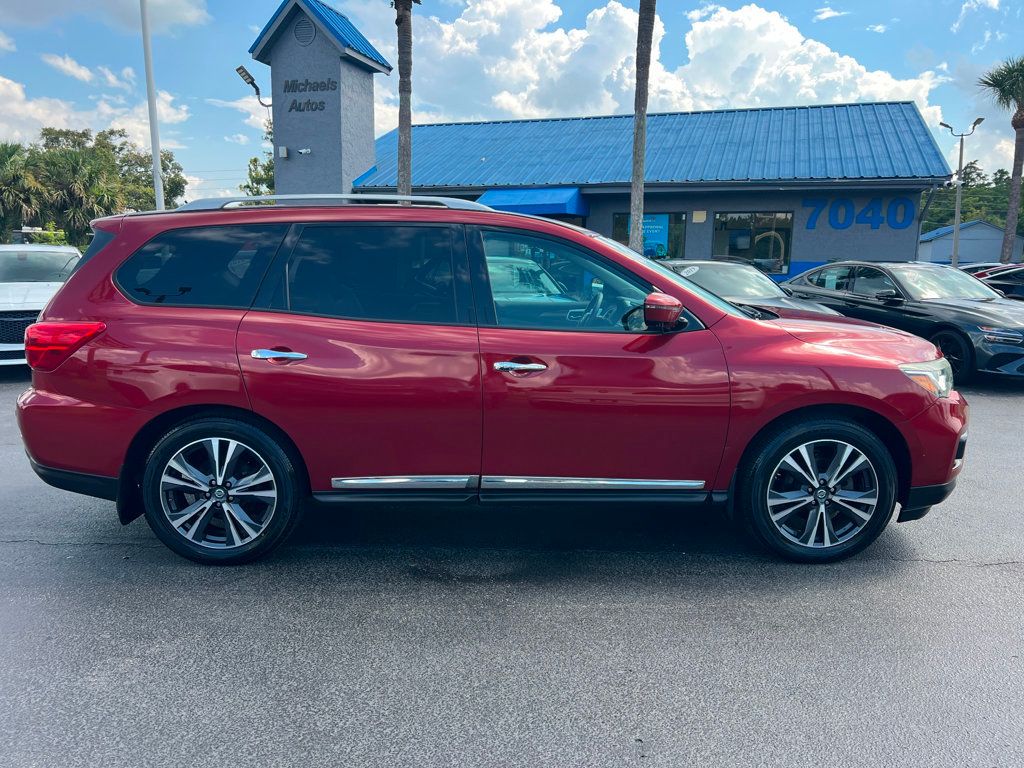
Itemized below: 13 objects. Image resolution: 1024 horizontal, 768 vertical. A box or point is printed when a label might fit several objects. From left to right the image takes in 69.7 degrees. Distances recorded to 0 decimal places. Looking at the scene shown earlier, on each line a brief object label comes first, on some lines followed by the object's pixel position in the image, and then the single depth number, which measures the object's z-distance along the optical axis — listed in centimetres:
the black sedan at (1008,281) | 1445
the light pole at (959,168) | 3381
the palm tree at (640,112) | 1455
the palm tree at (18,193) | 3266
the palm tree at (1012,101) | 2662
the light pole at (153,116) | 1700
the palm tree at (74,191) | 3388
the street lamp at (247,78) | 2264
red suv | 353
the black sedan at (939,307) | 854
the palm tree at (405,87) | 1545
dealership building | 1798
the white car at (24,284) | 877
